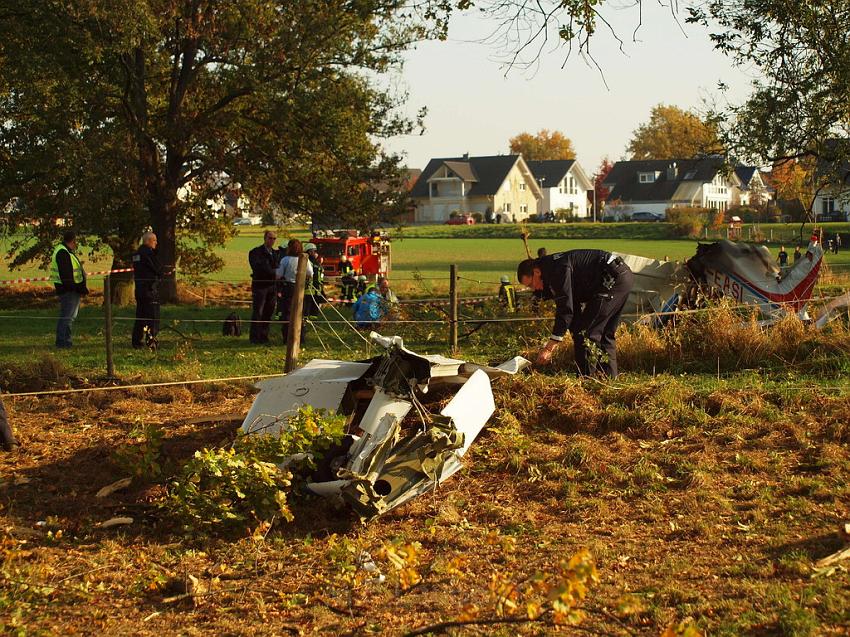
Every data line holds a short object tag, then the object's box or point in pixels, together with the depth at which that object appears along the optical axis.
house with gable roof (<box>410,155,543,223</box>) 101.44
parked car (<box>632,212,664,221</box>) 86.04
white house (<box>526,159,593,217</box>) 108.75
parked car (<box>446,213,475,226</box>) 90.40
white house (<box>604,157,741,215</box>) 98.00
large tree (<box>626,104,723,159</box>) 102.26
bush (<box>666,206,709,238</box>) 62.66
